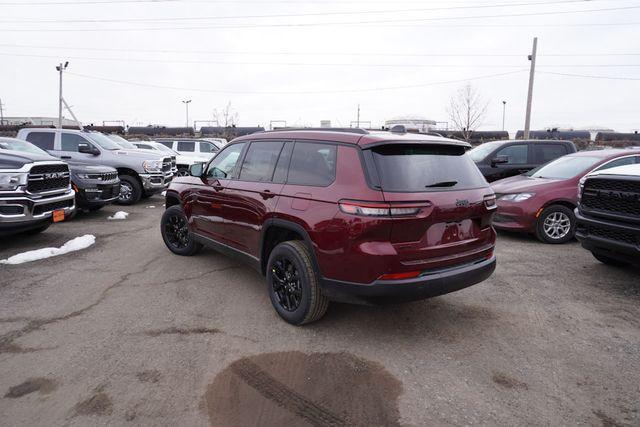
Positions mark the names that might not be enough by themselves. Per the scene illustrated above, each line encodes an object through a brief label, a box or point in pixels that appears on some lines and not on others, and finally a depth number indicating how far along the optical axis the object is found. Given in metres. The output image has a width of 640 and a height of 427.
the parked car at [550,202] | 7.05
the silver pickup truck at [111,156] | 10.61
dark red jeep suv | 3.21
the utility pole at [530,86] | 22.37
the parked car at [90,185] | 8.92
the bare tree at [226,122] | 67.18
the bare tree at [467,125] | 35.70
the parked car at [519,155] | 9.88
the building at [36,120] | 61.96
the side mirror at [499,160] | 9.39
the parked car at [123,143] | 12.12
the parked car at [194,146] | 17.23
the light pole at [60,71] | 31.80
